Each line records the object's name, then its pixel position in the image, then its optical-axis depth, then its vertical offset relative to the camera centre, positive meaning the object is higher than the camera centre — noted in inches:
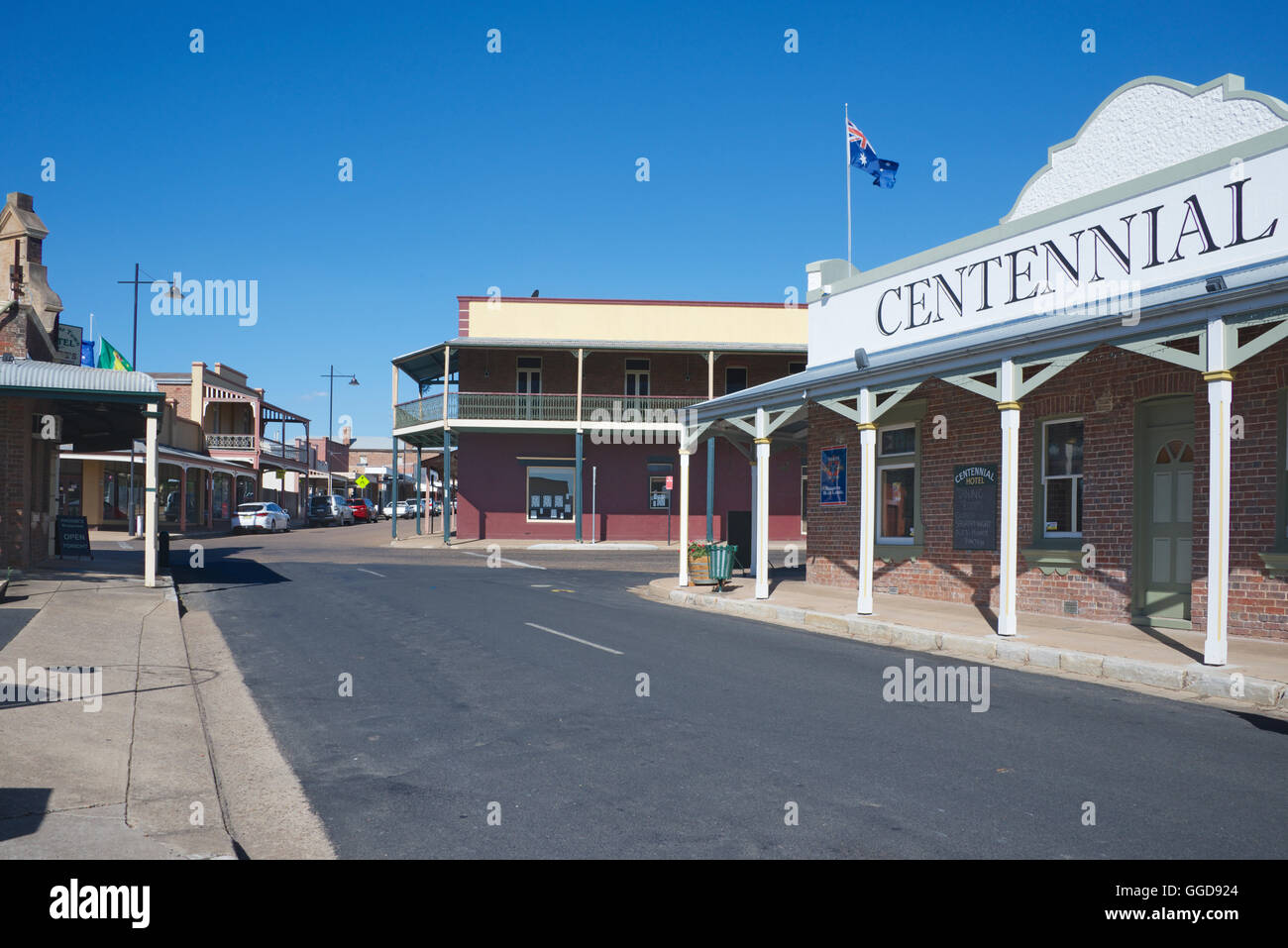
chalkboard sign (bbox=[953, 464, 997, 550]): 572.1 -4.6
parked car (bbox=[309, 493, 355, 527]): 2156.7 -38.9
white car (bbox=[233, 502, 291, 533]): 1728.6 -46.4
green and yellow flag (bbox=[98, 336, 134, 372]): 1311.5 +178.7
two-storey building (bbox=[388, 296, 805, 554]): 1466.5 +134.1
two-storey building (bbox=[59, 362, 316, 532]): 1636.3 +51.2
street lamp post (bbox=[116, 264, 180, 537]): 1447.5 +241.0
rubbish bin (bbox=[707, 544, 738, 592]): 728.3 -49.1
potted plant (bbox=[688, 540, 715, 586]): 762.8 -51.8
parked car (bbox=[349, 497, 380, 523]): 2412.6 -42.4
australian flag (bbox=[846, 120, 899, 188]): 714.8 +247.5
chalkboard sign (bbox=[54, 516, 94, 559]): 843.1 -40.4
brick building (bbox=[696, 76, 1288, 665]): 413.4 +58.7
